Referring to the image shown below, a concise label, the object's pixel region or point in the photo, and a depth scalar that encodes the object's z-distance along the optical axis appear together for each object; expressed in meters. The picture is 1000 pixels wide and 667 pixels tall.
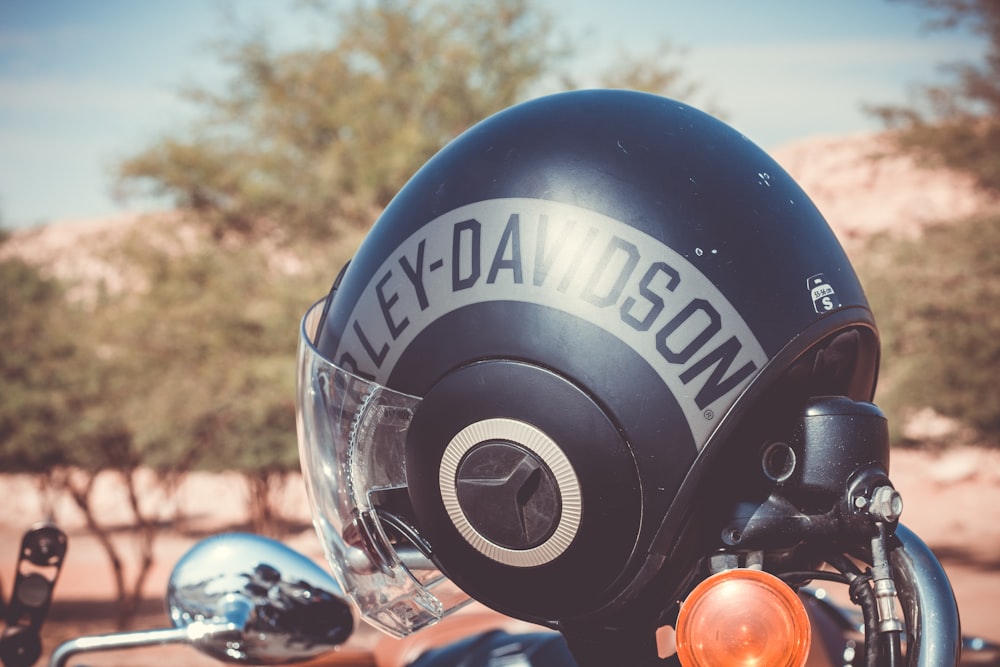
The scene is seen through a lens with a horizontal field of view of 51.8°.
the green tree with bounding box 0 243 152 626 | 13.72
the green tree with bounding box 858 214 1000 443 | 12.48
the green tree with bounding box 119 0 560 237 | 14.52
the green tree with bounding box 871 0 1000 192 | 13.09
